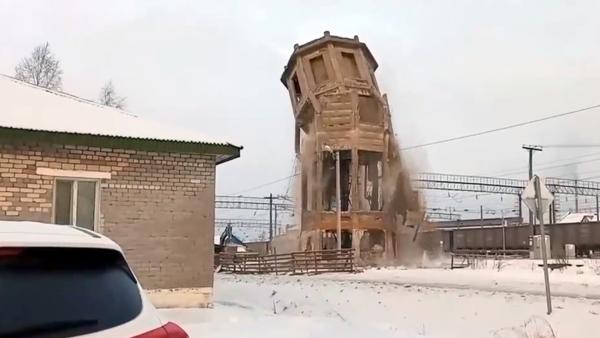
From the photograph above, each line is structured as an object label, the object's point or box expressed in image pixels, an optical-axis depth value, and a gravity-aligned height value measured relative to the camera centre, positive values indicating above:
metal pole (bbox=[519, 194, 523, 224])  76.65 +3.77
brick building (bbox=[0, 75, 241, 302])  11.89 +1.13
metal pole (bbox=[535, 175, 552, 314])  13.62 +0.63
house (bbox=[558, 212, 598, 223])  80.12 +3.72
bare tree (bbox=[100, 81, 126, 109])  43.12 +9.08
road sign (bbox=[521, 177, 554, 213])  14.17 +1.03
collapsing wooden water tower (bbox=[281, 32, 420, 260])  44.53 +6.32
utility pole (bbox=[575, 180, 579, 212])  82.13 +5.62
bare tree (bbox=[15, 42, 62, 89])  41.34 +10.35
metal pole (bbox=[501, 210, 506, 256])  54.19 +0.76
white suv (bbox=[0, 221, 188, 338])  2.69 -0.17
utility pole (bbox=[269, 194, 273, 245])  82.65 +4.07
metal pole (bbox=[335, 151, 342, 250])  39.81 +2.10
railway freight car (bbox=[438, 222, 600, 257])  47.13 +0.78
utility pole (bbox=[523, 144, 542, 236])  56.41 +7.80
